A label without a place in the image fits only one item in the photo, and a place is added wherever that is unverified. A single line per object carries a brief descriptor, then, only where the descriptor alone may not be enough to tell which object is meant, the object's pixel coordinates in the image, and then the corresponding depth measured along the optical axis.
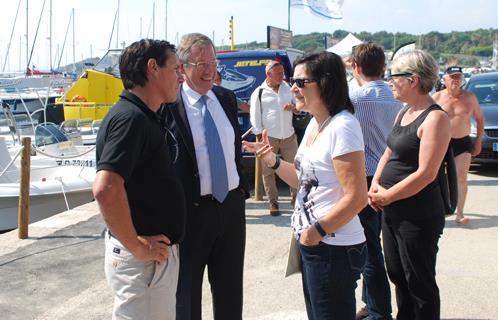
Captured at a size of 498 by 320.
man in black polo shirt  2.23
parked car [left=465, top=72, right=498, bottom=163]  9.58
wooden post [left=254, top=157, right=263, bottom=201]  7.91
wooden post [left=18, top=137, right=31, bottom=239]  6.12
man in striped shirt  3.71
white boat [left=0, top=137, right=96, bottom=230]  8.77
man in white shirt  7.27
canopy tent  18.34
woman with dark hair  2.39
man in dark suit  2.93
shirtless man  6.31
